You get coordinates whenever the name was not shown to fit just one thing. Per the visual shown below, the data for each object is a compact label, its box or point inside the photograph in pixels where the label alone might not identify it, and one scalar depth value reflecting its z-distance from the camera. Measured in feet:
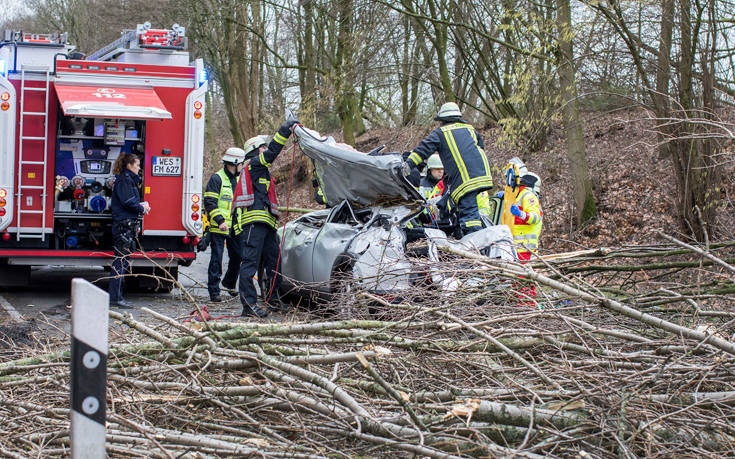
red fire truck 30.89
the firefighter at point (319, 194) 28.02
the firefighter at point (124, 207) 30.07
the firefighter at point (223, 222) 32.24
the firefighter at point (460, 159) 26.32
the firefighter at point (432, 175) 32.96
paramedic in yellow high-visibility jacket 28.63
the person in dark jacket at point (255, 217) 27.96
